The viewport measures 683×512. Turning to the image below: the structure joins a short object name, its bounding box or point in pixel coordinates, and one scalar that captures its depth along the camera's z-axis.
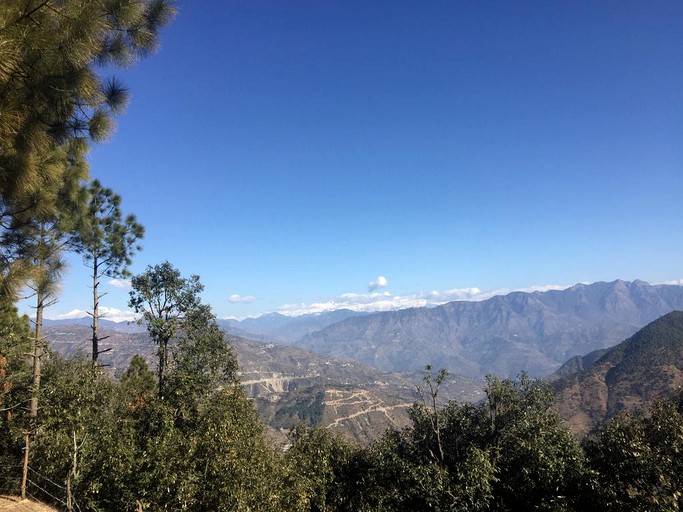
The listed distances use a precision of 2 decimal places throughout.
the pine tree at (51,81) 6.41
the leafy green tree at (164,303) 31.12
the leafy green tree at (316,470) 16.89
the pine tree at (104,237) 23.70
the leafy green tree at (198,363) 26.34
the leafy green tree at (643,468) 11.70
